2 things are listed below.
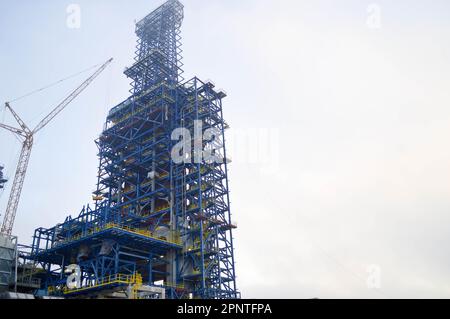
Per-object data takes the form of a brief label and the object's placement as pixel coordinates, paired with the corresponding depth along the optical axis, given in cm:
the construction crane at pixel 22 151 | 10467
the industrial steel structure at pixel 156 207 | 6631
